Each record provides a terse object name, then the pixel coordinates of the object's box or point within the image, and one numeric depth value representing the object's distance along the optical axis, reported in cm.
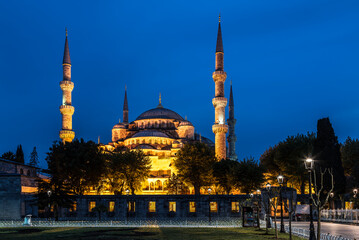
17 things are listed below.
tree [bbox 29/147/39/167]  12462
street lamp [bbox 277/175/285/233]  2384
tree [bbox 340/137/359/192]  5838
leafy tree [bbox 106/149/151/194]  6209
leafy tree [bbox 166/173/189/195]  6706
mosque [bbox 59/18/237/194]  7588
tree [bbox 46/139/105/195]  5284
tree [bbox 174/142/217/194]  6116
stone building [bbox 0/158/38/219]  4800
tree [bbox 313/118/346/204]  4606
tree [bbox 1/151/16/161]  8084
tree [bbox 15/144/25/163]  8018
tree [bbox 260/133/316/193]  5744
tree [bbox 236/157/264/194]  5832
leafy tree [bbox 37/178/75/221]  4353
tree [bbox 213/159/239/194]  6245
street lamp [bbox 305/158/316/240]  1758
